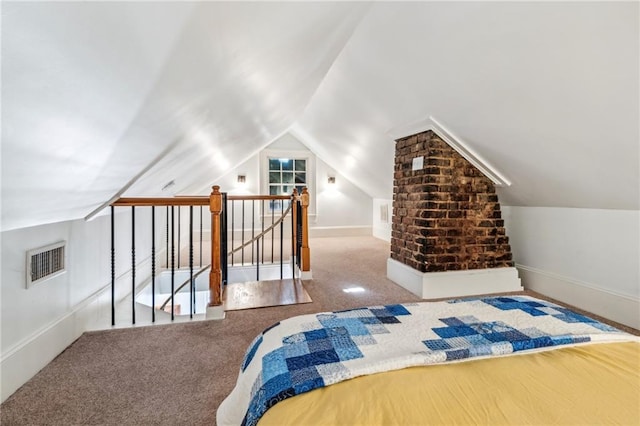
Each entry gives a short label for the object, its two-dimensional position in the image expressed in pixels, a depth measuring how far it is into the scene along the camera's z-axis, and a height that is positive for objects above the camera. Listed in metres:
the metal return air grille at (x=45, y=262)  1.56 -0.31
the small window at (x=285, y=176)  6.37 +0.81
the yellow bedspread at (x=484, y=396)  0.60 -0.43
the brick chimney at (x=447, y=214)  2.79 -0.03
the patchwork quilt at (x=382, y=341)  0.73 -0.40
